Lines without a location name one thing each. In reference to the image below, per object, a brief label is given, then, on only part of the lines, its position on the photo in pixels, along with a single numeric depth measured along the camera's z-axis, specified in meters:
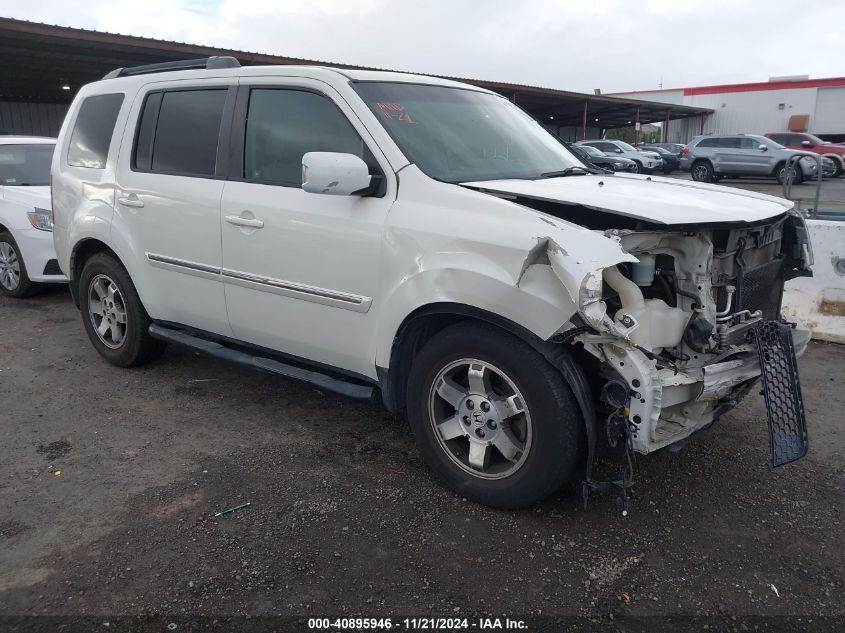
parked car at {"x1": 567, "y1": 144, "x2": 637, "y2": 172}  23.52
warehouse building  40.28
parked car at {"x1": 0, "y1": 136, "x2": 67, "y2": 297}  6.99
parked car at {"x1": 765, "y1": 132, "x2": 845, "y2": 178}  24.43
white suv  2.88
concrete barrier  5.74
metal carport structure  16.22
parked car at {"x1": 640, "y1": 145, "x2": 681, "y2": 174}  28.63
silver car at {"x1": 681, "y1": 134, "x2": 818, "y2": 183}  21.83
